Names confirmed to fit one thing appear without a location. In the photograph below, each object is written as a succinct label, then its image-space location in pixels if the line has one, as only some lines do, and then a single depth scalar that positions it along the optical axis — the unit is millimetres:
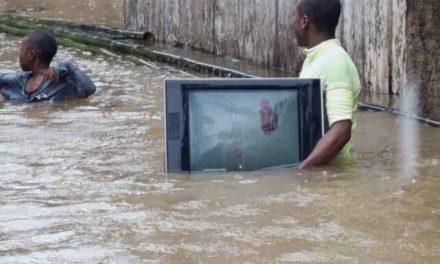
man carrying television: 5898
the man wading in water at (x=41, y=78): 9711
